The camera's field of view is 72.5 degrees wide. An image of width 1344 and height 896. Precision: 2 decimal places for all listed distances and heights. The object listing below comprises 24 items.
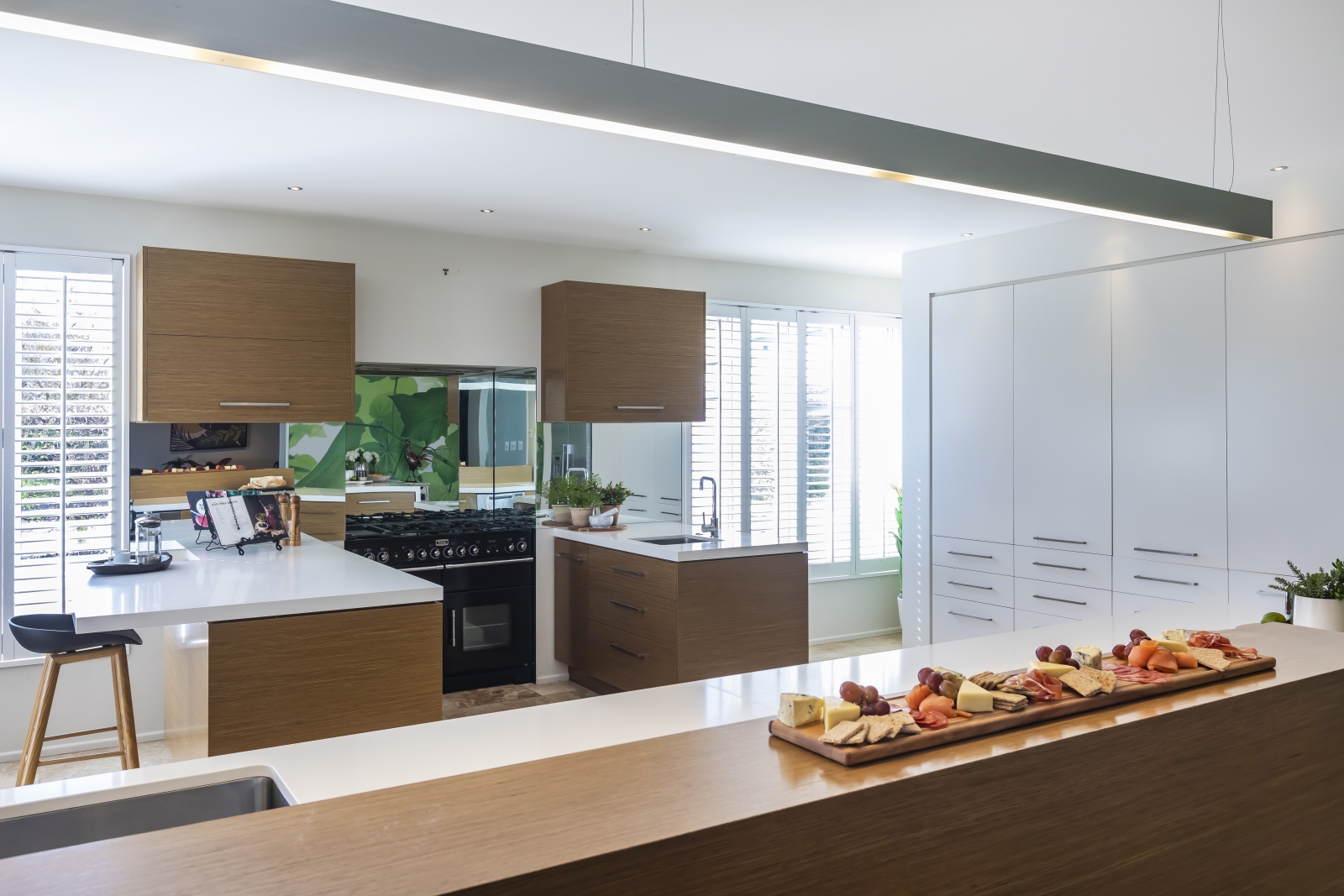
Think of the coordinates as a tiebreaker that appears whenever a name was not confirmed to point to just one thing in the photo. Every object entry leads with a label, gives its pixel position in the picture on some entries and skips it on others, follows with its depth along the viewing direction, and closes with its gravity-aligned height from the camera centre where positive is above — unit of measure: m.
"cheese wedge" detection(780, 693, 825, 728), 1.59 -0.44
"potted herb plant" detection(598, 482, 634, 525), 5.46 -0.24
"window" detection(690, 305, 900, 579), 6.18 +0.18
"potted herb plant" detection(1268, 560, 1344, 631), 2.74 -0.44
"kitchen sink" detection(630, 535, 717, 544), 5.00 -0.45
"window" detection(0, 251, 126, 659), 4.25 +0.17
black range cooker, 4.97 -0.65
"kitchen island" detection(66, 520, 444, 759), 2.77 -0.61
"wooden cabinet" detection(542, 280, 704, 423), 5.16 +0.60
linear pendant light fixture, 1.25 +0.61
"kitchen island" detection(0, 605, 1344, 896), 1.15 -0.54
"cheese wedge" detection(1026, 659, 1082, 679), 1.85 -0.43
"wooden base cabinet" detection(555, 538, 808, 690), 4.33 -0.79
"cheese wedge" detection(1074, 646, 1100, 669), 1.96 -0.43
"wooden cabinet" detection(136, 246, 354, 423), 4.18 +0.57
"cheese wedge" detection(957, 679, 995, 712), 1.67 -0.44
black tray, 3.39 -0.41
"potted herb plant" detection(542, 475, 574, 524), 5.49 -0.24
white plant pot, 2.73 -0.48
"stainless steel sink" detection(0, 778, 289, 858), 1.42 -0.58
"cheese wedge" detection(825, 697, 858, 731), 1.55 -0.44
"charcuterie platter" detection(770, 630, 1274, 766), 1.53 -0.46
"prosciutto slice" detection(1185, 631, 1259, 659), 2.13 -0.45
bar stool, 2.92 -0.66
